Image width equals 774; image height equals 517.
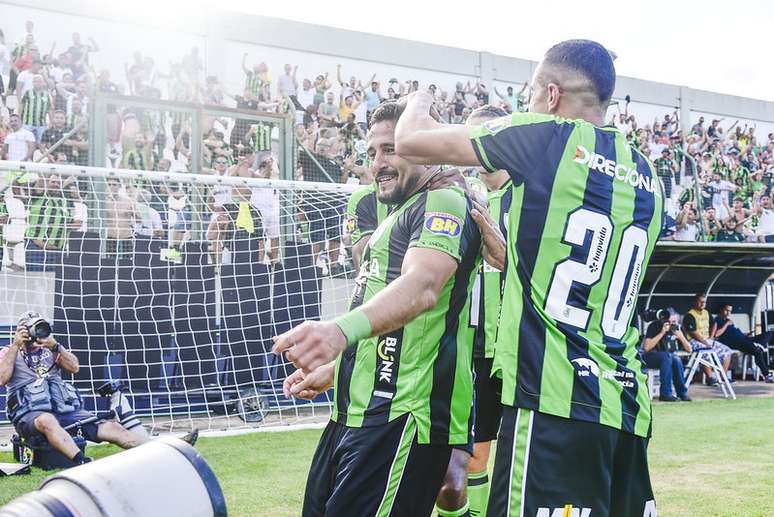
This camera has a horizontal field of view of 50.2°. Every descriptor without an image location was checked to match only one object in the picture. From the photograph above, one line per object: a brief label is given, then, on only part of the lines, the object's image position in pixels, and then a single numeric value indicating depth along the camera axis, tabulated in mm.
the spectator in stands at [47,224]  8992
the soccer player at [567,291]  2371
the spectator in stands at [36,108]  11586
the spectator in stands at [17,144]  11133
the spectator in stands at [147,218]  9242
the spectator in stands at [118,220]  8867
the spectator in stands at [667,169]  17755
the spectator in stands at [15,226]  9055
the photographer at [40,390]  7125
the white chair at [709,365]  12469
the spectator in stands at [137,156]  10797
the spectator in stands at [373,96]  15962
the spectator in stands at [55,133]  11266
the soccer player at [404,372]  2658
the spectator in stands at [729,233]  18656
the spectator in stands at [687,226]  17359
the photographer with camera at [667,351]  11938
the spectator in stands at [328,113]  14711
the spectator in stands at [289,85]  15070
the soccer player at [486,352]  4289
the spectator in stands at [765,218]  20234
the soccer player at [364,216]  4266
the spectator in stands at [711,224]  18141
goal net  8797
